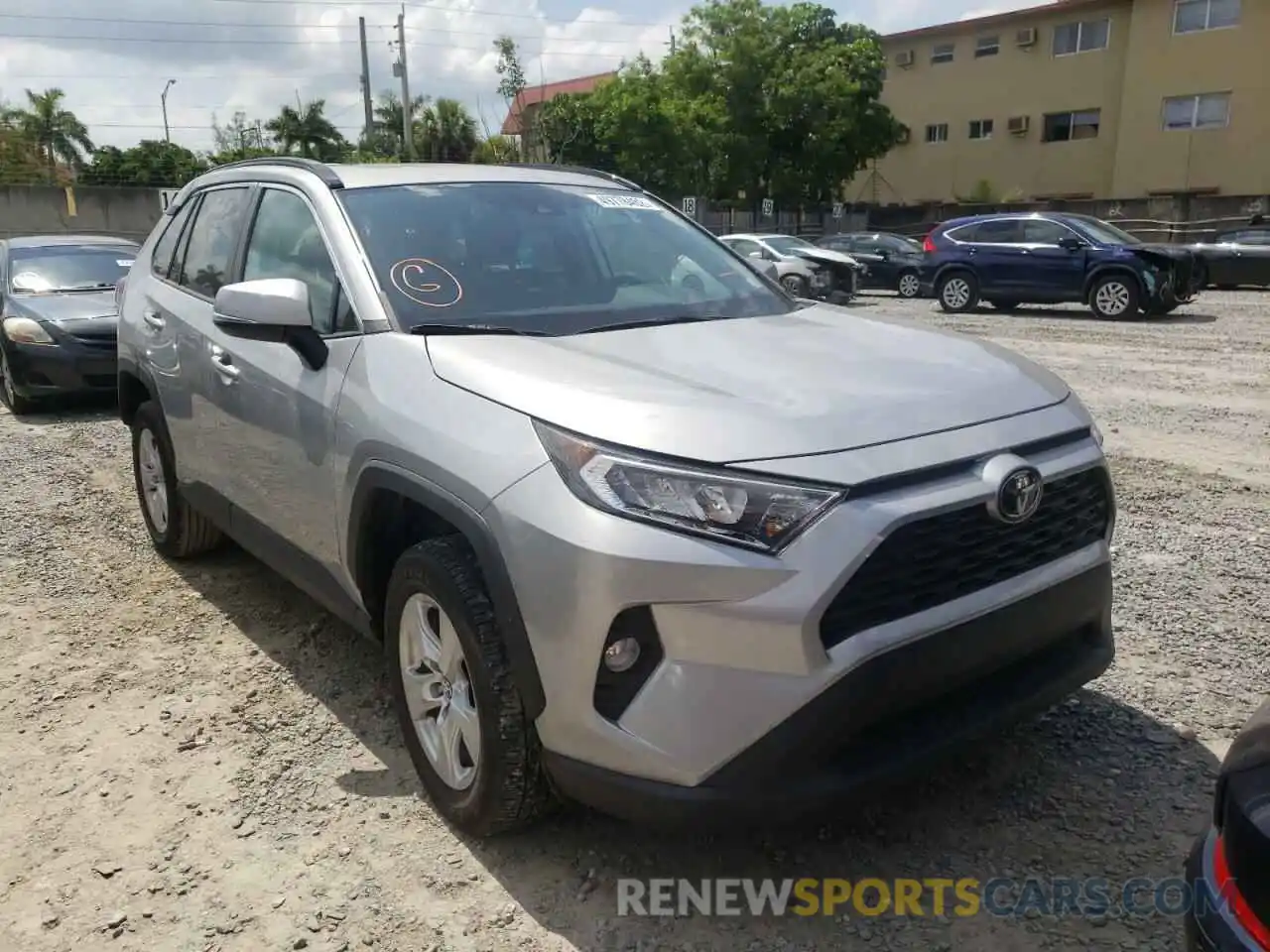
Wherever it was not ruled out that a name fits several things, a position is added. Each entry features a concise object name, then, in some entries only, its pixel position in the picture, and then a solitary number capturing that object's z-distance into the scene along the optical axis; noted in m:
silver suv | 2.17
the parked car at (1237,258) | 19.27
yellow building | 32.34
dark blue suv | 15.27
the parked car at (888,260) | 21.06
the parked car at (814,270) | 18.38
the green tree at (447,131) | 49.25
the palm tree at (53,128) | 49.53
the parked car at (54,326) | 8.46
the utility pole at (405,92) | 39.35
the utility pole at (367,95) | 40.40
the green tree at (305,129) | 52.97
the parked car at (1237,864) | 1.57
